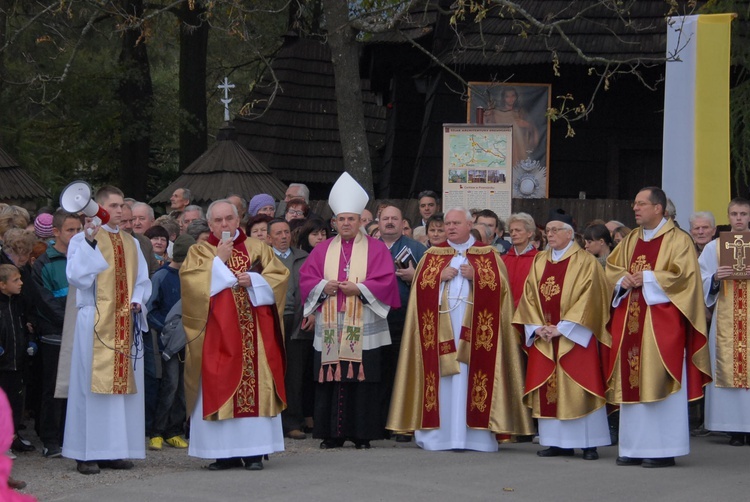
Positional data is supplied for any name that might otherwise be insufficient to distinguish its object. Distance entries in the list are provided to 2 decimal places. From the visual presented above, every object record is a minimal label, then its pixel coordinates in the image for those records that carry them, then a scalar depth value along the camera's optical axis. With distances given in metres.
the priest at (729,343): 11.05
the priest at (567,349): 10.15
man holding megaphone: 9.14
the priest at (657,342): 9.74
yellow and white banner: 12.45
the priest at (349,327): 10.39
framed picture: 19.09
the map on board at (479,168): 14.09
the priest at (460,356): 10.42
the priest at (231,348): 9.34
